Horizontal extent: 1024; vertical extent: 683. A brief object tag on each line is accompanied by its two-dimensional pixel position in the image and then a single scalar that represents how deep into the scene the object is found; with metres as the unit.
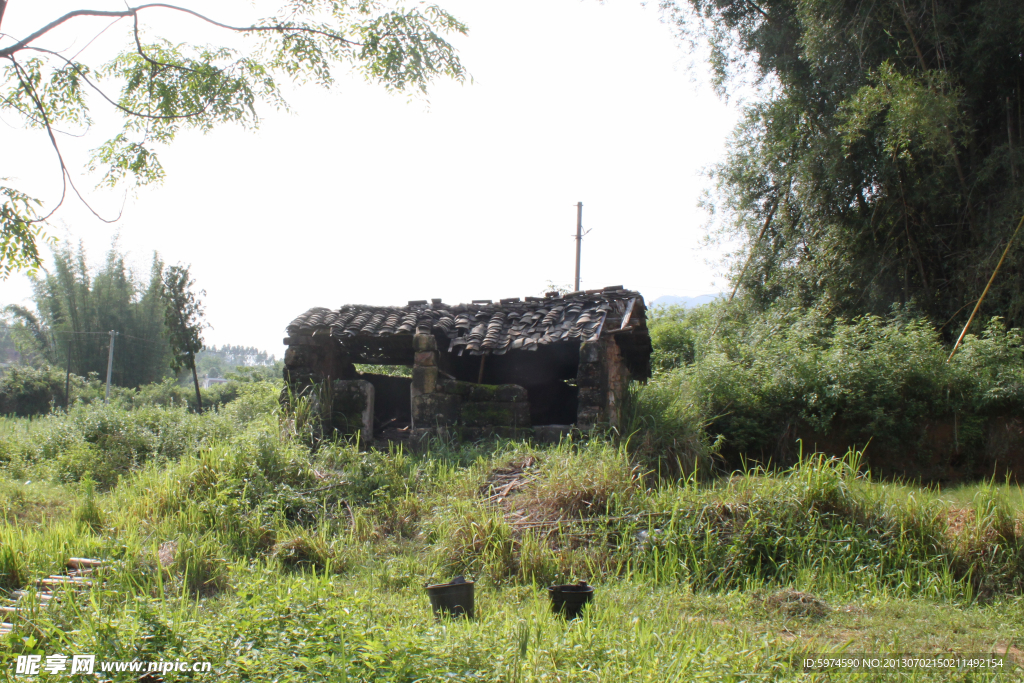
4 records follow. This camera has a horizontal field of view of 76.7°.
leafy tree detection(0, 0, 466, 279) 6.79
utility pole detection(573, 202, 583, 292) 22.22
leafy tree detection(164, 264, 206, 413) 24.61
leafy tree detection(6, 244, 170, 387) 31.47
